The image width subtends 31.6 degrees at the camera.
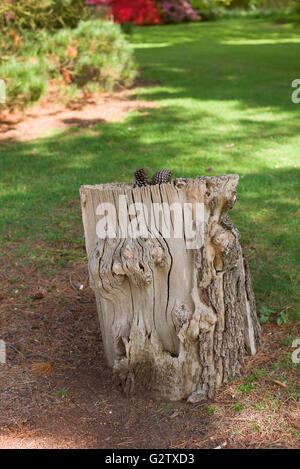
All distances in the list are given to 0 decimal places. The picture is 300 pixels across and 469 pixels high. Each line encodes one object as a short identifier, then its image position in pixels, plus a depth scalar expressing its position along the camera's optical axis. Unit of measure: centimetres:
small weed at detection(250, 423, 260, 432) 278
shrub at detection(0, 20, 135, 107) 852
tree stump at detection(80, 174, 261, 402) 288
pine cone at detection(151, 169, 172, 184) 306
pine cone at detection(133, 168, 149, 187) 314
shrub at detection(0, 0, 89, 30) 873
